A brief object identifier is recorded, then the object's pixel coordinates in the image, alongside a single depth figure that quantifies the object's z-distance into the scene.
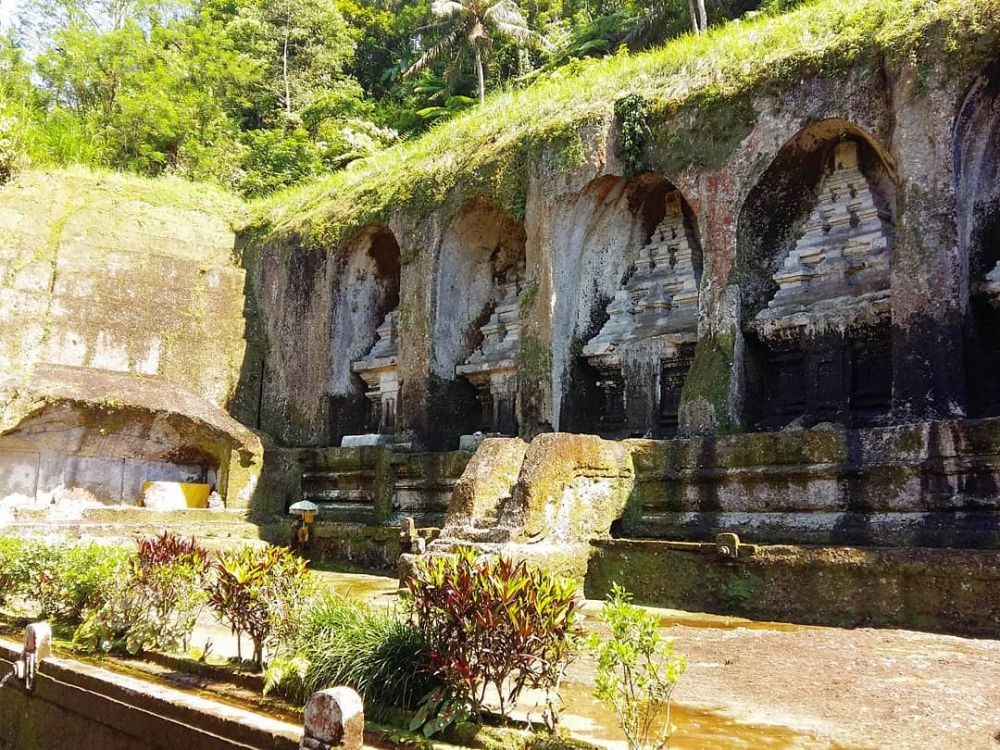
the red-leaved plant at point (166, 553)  6.49
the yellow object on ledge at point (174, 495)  14.82
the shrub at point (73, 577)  6.70
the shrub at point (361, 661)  4.46
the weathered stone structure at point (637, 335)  8.86
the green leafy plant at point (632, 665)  3.64
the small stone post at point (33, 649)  6.18
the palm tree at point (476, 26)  31.22
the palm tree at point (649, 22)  28.78
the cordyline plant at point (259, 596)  5.43
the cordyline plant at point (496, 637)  4.12
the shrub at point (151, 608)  6.17
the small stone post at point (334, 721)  3.72
